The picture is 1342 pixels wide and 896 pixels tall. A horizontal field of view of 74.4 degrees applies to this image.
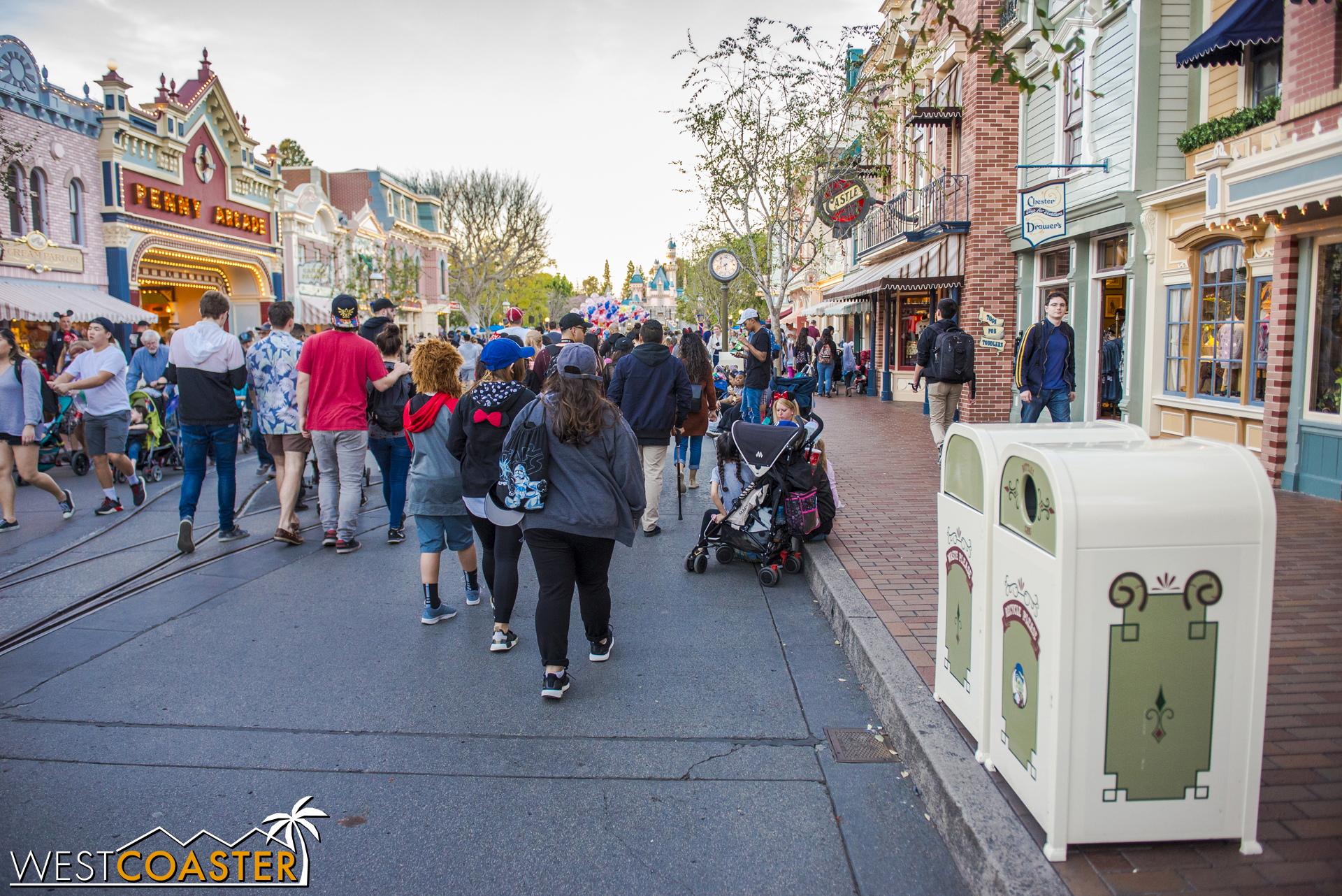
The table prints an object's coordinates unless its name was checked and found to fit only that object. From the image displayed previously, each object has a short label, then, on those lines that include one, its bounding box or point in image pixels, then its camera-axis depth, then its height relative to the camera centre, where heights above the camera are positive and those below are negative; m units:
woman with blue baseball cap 4.89 -0.42
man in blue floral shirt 7.68 -0.22
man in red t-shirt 7.14 -0.26
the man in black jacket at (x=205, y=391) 7.15 -0.18
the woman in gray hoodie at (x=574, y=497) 4.30 -0.64
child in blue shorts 5.50 -0.65
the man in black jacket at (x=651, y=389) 7.77 -0.20
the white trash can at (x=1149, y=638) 2.49 -0.79
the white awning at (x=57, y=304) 18.06 +1.48
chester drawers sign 12.88 +2.18
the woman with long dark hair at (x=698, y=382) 9.20 -0.17
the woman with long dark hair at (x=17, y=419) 7.91 -0.44
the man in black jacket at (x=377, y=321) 8.51 +0.45
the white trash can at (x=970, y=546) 3.12 -0.68
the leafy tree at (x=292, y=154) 63.59 +15.64
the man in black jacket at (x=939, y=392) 10.25 -0.32
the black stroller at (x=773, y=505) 6.34 -1.02
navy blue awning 8.33 +3.22
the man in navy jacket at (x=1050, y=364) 9.29 +0.00
